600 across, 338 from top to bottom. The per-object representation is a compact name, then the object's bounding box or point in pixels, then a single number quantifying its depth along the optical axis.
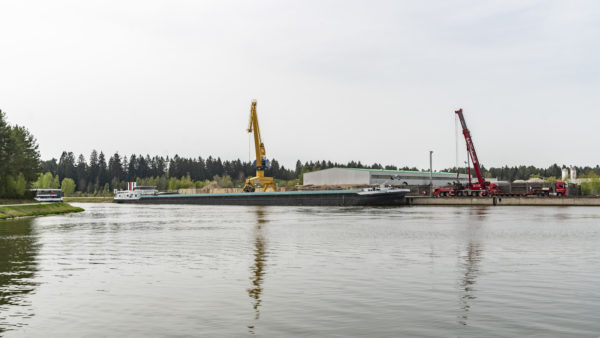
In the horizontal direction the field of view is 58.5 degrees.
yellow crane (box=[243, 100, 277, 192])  156.00
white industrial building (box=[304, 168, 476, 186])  181.88
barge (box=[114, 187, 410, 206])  125.25
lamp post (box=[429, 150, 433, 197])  142.89
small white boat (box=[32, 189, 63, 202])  135.88
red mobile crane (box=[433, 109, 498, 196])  135.75
